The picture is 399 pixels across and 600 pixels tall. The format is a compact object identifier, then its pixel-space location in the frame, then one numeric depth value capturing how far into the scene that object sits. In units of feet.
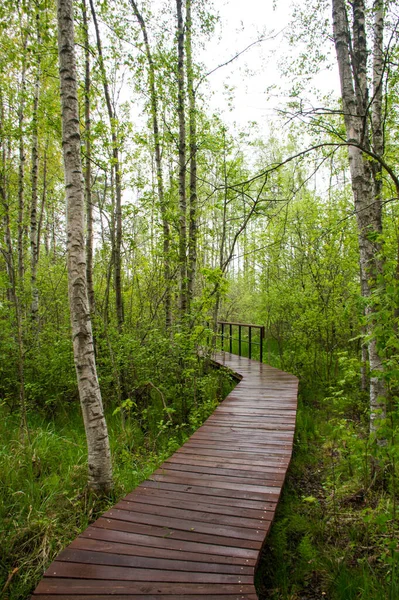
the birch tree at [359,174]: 11.99
